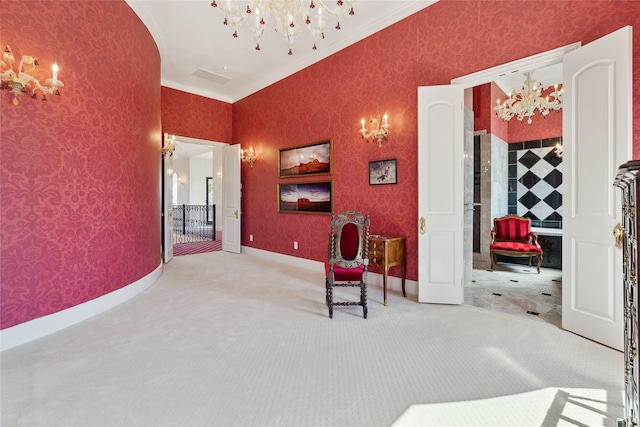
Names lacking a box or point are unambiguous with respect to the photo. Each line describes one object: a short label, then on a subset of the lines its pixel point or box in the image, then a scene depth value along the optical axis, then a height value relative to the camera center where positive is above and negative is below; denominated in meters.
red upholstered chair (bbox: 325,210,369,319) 3.43 -0.49
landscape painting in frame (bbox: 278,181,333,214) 5.46 +0.28
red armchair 5.46 -0.51
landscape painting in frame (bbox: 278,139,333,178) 5.42 +1.00
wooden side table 3.93 -0.54
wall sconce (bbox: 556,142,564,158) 6.16 +1.27
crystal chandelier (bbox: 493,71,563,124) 5.39 +1.98
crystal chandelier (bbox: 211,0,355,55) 2.72 +1.86
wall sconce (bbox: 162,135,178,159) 6.32 +1.37
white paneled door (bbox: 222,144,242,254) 7.32 +0.32
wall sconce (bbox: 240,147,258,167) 6.98 +1.30
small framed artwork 4.42 +0.59
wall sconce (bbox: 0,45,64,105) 2.53 +1.16
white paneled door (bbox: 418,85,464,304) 3.71 +0.23
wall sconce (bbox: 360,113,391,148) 4.42 +1.20
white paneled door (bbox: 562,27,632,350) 2.59 +0.31
